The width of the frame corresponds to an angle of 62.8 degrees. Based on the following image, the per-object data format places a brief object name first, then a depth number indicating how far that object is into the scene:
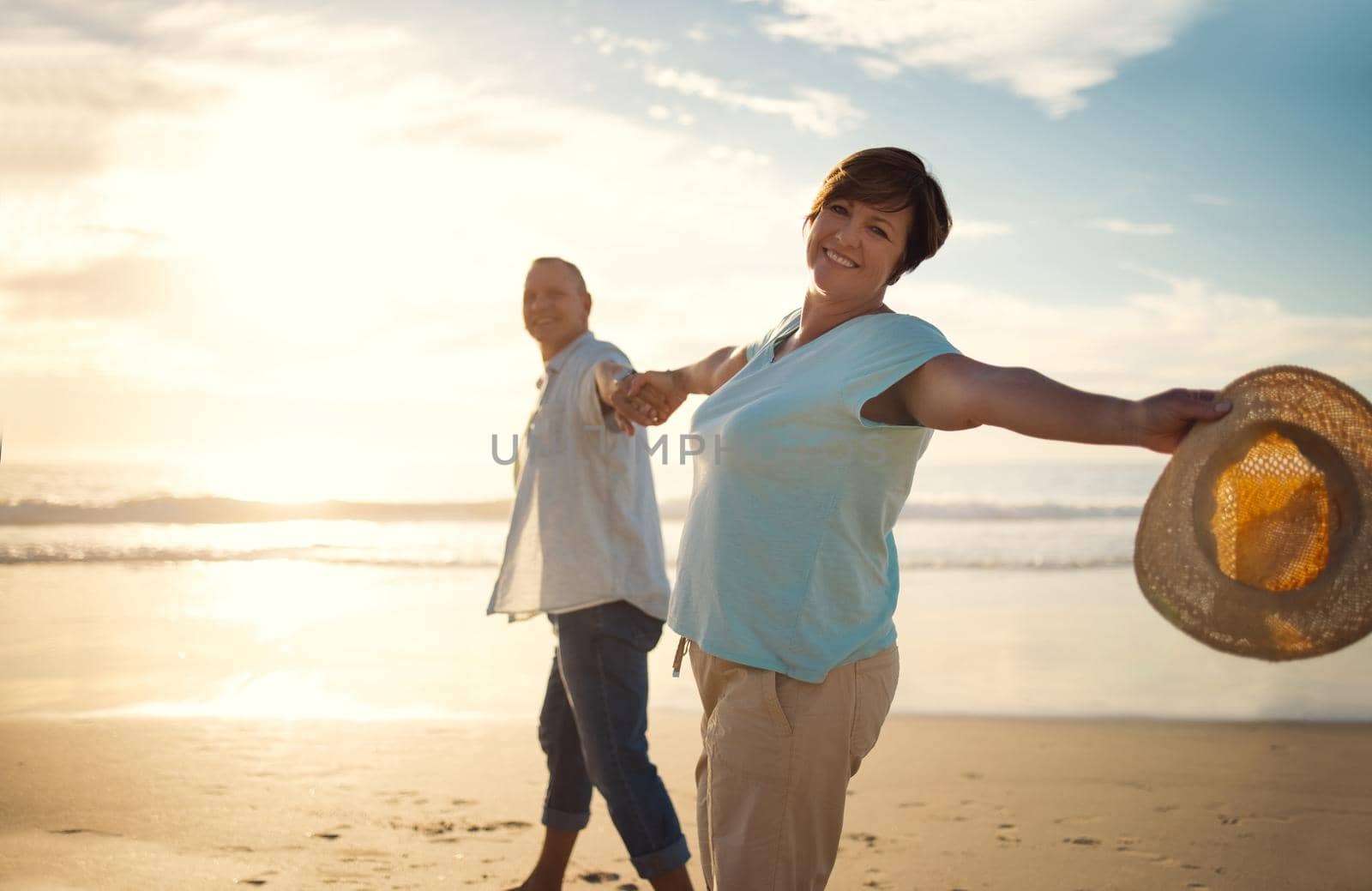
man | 3.47
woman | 2.12
